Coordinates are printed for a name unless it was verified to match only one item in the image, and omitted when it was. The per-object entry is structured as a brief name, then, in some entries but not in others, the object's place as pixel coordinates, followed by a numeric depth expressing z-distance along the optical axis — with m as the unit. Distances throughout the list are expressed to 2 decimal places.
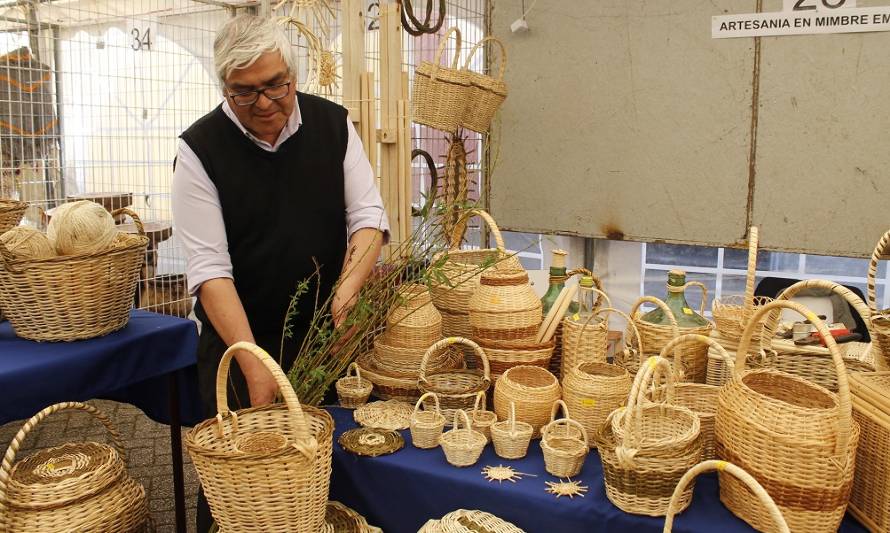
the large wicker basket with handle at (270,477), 1.37
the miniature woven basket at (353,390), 2.00
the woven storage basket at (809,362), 1.96
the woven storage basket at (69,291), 2.06
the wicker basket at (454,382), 1.84
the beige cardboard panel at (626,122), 3.67
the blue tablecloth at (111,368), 1.99
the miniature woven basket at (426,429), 1.73
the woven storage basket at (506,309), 1.95
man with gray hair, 1.85
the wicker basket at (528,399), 1.74
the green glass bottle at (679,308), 1.95
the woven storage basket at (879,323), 1.50
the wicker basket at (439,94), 3.34
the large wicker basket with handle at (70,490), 1.61
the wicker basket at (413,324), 2.06
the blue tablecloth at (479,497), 1.44
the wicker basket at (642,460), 1.38
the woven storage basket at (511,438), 1.66
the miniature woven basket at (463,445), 1.64
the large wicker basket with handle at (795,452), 1.30
